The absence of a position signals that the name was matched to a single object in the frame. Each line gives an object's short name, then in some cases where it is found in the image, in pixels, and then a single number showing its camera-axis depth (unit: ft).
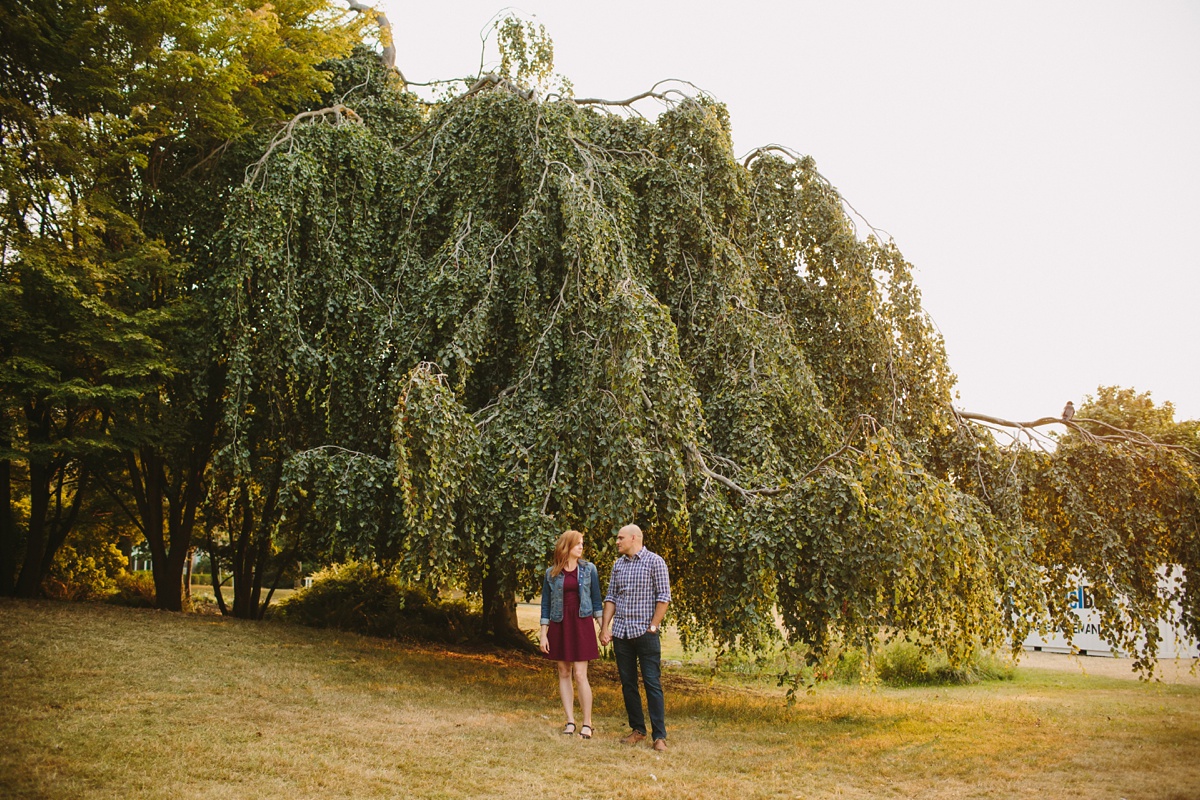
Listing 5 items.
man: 15.74
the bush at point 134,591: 34.76
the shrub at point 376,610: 33.30
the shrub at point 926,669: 32.14
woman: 16.26
